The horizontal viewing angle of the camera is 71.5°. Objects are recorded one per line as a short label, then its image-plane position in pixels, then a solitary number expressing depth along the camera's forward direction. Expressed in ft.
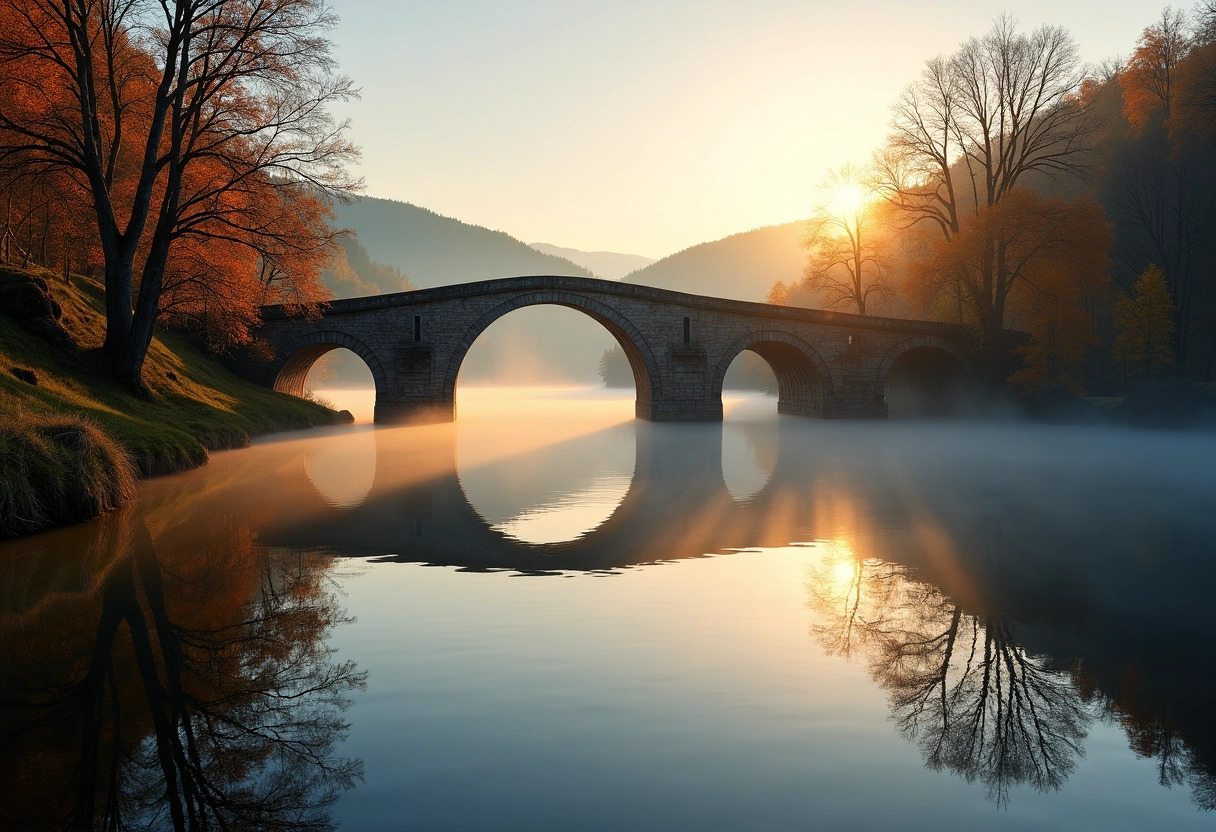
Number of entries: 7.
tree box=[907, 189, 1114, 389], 120.06
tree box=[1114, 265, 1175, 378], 130.11
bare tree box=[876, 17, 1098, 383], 123.54
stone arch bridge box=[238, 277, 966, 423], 110.01
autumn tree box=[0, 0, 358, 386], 64.39
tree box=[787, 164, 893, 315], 143.95
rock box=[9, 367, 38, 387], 53.52
